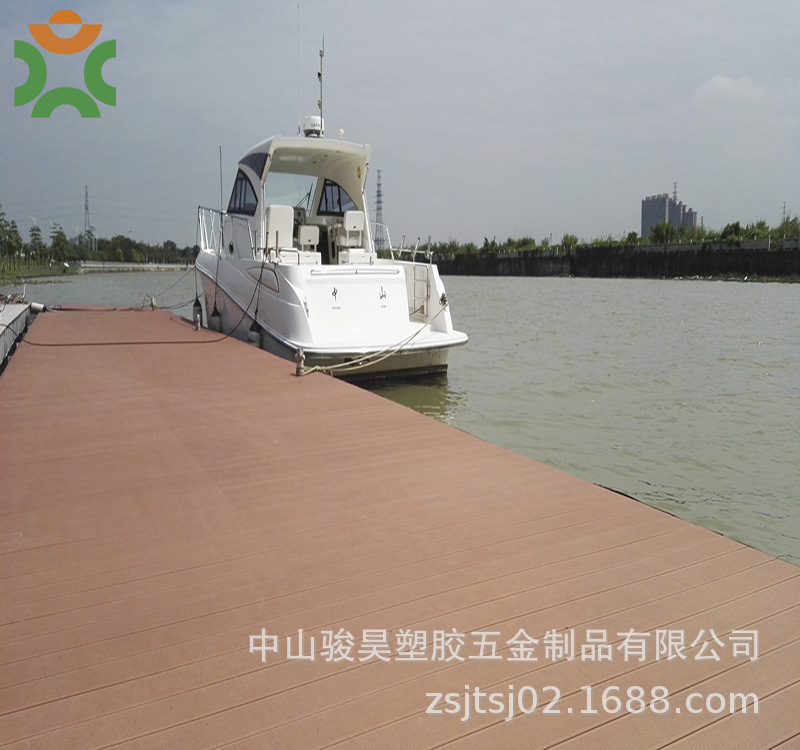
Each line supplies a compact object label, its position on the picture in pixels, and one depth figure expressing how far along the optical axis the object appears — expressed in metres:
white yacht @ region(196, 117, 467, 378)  7.61
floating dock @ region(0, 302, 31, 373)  7.23
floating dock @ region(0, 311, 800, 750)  1.64
